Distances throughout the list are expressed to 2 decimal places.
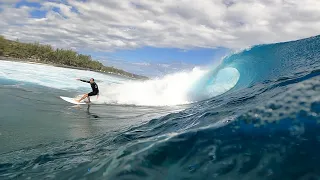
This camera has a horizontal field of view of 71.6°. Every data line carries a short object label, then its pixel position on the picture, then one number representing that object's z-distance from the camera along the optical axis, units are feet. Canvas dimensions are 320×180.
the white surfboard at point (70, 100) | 43.18
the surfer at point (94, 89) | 46.93
